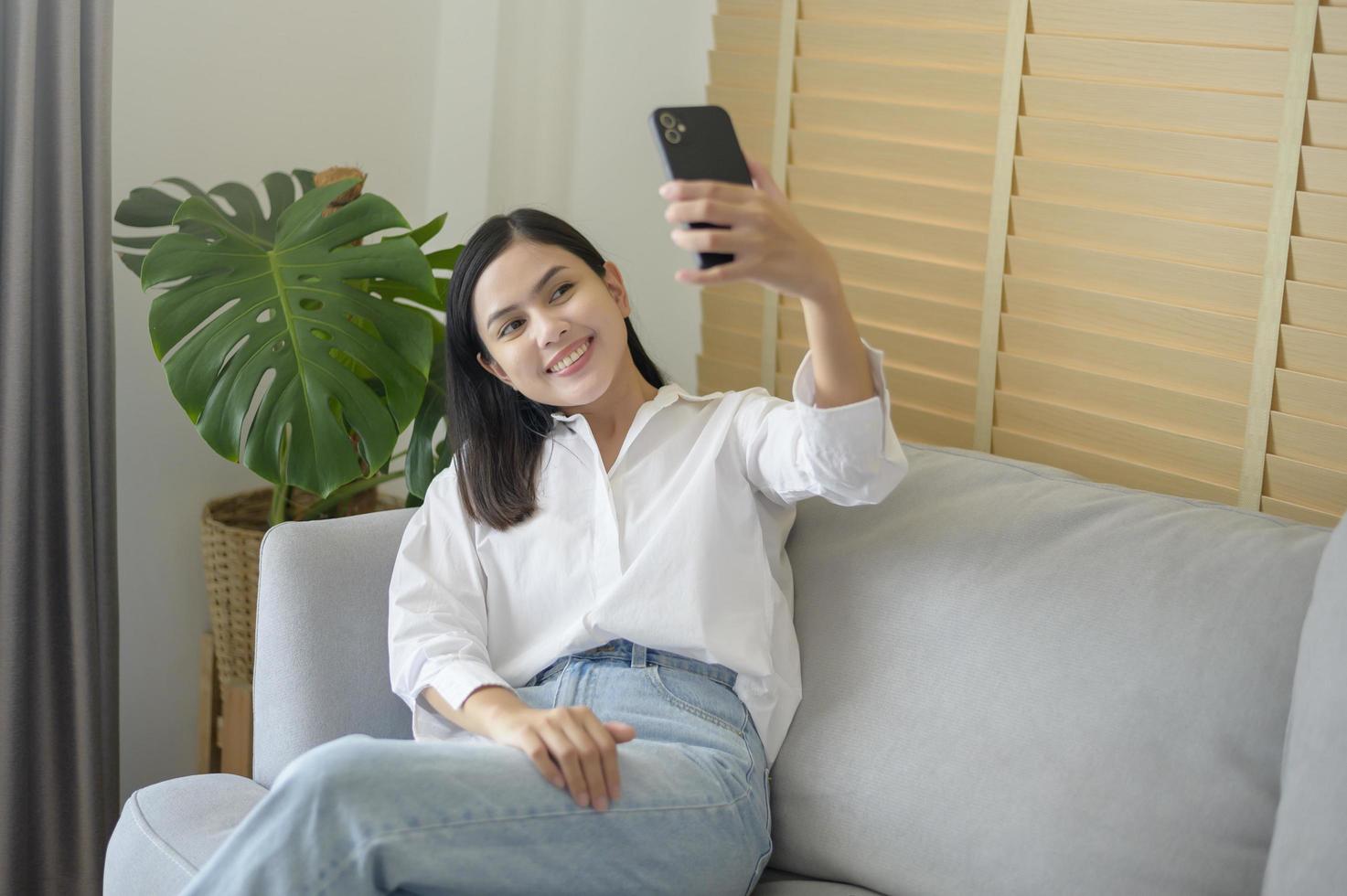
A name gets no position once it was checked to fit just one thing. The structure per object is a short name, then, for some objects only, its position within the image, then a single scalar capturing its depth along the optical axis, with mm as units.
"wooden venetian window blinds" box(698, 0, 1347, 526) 1545
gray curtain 1822
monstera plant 1680
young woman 1108
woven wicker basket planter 2020
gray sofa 1214
